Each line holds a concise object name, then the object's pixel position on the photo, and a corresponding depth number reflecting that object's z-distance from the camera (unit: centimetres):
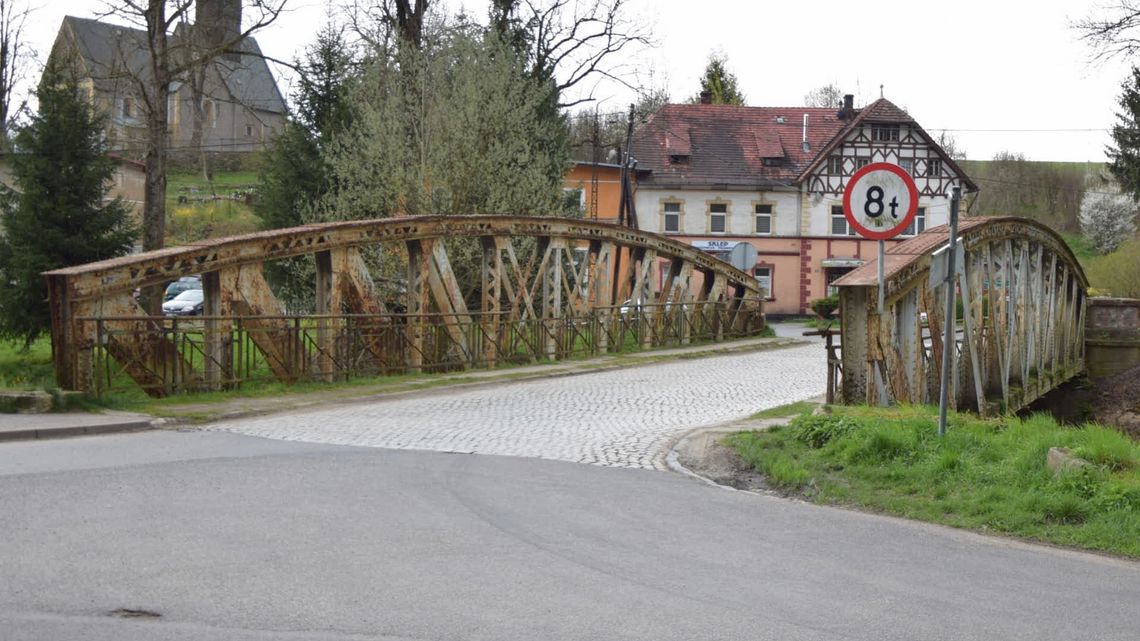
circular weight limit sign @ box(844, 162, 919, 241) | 1173
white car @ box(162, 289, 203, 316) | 4676
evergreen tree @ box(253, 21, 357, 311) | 3167
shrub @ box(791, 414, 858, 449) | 1112
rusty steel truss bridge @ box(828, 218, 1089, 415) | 1370
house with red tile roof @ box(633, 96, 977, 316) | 5725
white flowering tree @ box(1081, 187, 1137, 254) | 8030
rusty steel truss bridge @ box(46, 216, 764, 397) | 1519
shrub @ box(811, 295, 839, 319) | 5037
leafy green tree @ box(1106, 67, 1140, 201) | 4203
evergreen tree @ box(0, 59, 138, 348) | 2422
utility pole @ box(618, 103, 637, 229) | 3870
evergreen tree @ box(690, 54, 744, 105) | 7951
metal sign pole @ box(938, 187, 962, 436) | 1056
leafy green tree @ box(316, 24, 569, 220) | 2481
